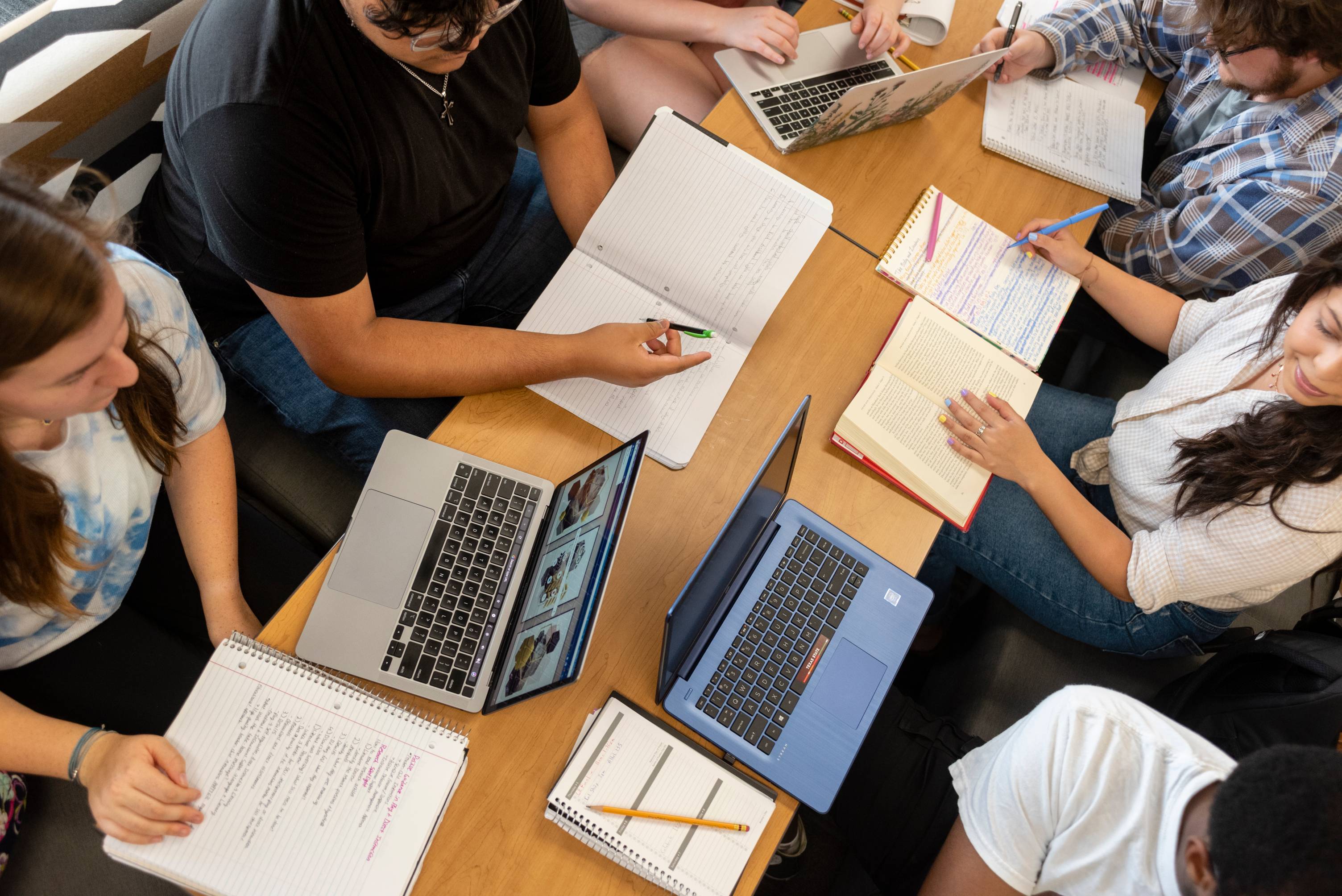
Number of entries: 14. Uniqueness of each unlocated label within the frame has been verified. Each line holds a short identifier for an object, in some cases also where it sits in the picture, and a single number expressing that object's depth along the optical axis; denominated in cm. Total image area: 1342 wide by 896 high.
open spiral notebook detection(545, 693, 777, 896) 93
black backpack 111
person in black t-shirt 95
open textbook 120
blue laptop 101
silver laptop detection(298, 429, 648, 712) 94
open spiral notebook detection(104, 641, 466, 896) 84
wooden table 95
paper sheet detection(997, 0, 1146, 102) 168
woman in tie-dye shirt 77
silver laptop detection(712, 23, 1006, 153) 134
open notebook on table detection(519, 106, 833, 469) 125
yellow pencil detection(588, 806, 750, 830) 94
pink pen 141
